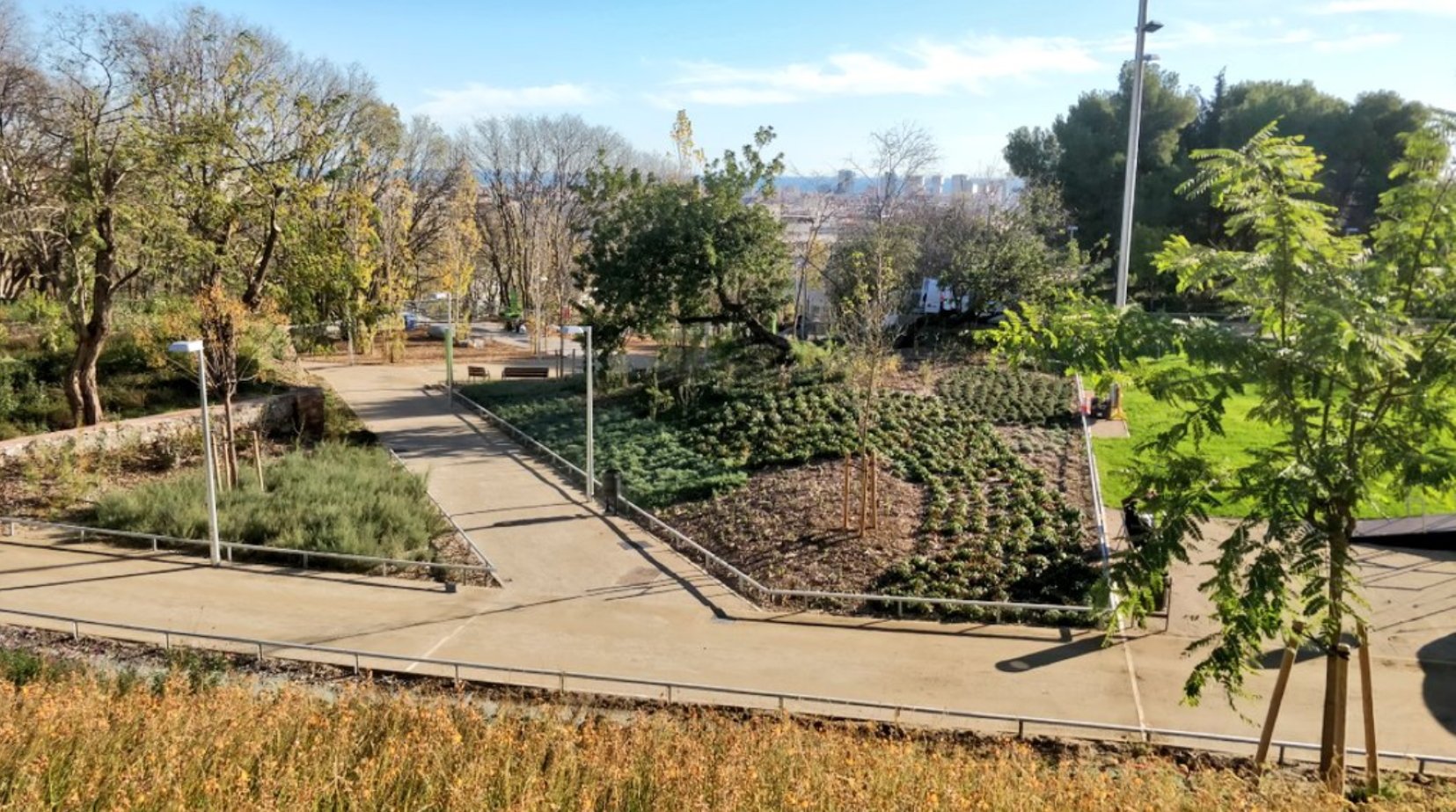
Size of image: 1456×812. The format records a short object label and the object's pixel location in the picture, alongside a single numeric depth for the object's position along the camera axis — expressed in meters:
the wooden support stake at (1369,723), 7.98
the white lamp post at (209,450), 13.52
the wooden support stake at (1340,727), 7.92
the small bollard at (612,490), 18.11
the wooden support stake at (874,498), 15.28
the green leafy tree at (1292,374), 7.05
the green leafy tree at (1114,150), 44.81
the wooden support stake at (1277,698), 7.72
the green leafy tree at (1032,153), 49.44
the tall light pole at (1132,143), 23.14
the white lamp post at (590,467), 18.73
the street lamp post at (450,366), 29.47
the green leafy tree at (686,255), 26.22
